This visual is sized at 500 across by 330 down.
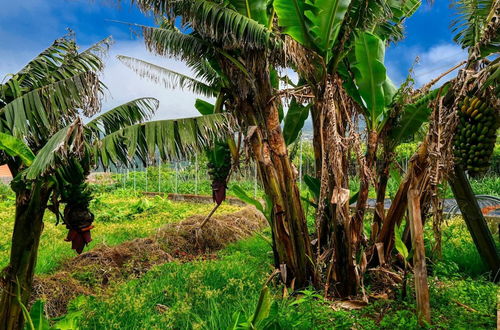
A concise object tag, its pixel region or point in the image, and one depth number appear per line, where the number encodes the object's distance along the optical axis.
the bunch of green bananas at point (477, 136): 1.65
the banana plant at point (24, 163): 2.20
